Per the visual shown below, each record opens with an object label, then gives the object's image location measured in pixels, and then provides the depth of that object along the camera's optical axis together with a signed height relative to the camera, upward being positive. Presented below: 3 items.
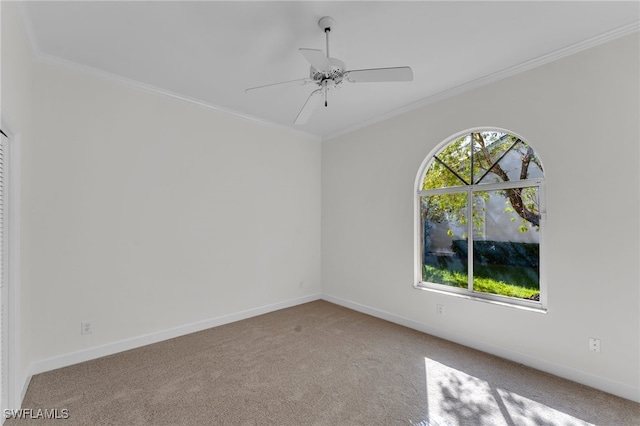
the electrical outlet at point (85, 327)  2.63 -1.04
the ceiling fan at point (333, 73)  1.99 +1.04
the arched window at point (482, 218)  2.73 -0.04
